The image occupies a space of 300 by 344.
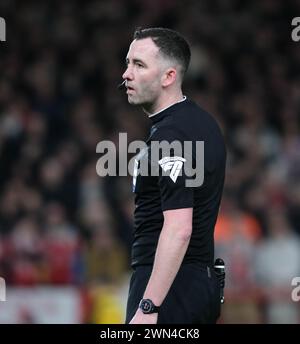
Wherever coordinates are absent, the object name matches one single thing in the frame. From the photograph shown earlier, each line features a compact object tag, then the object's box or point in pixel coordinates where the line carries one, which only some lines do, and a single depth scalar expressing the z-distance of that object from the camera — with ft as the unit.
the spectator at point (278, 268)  59.52
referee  28.58
